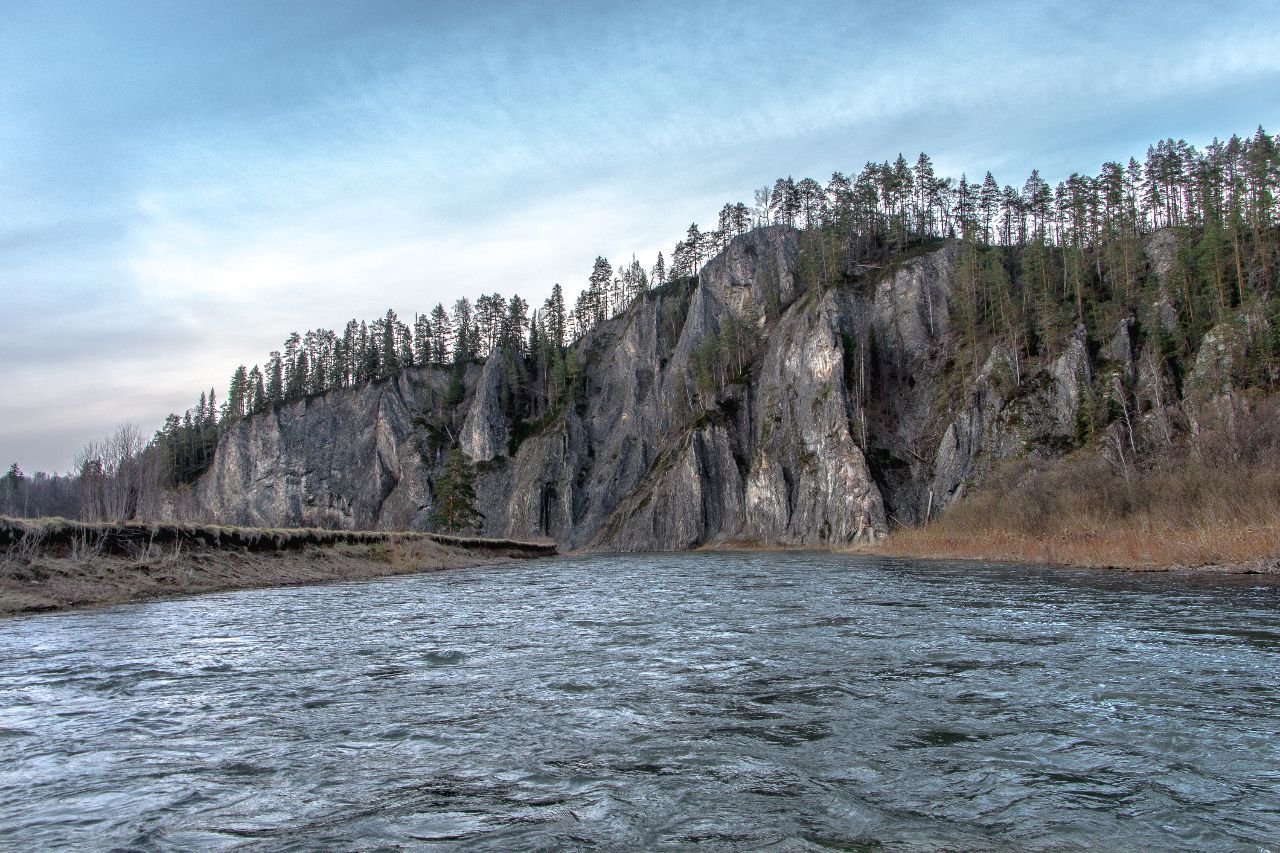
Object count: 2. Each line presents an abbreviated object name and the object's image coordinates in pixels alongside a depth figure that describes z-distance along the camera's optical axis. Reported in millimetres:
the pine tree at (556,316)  163250
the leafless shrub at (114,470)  63688
